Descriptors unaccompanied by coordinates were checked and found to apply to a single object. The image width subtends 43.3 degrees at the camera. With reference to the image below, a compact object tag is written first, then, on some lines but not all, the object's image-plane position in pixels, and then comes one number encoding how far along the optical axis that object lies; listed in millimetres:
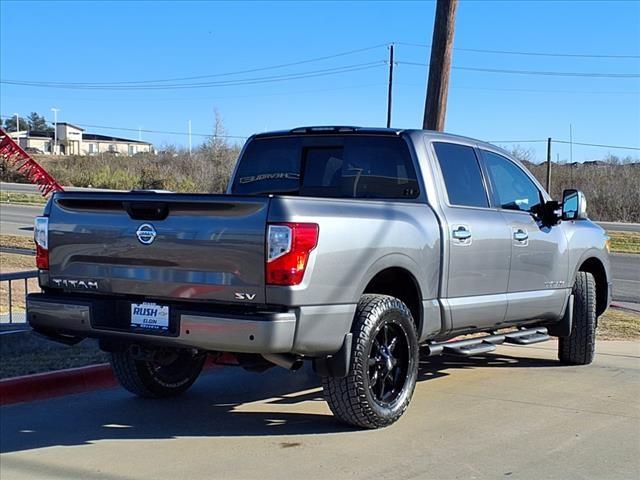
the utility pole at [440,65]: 12031
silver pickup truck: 4852
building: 116450
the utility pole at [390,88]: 47325
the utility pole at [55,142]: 107738
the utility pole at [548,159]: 41031
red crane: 26266
